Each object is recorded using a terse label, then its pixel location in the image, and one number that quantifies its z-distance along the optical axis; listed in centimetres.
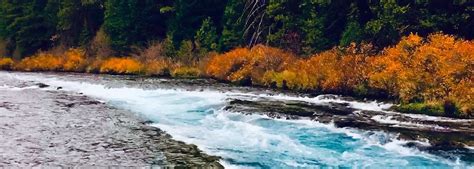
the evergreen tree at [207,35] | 3991
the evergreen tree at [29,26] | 5750
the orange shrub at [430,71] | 1891
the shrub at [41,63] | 5009
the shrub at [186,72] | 3738
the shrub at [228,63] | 3222
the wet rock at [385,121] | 1366
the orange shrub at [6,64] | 5503
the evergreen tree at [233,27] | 3803
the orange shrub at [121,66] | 4234
